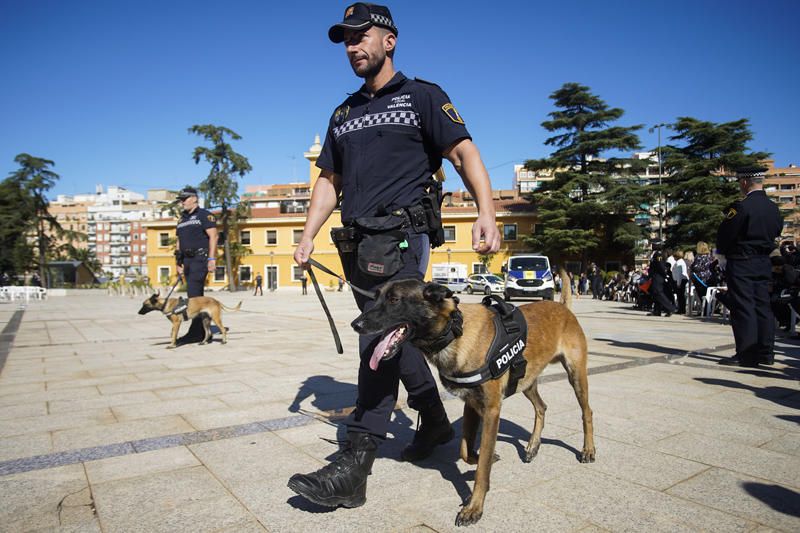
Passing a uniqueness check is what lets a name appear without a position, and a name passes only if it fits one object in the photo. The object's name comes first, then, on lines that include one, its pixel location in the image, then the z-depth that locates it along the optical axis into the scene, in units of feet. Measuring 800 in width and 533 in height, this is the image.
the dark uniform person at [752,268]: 16.80
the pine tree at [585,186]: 141.18
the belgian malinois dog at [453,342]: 7.22
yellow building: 165.07
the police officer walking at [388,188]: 8.18
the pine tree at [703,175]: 132.57
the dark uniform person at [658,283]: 42.63
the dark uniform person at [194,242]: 25.40
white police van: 72.69
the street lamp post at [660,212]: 144.19
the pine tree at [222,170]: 162.91
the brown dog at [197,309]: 26.09
